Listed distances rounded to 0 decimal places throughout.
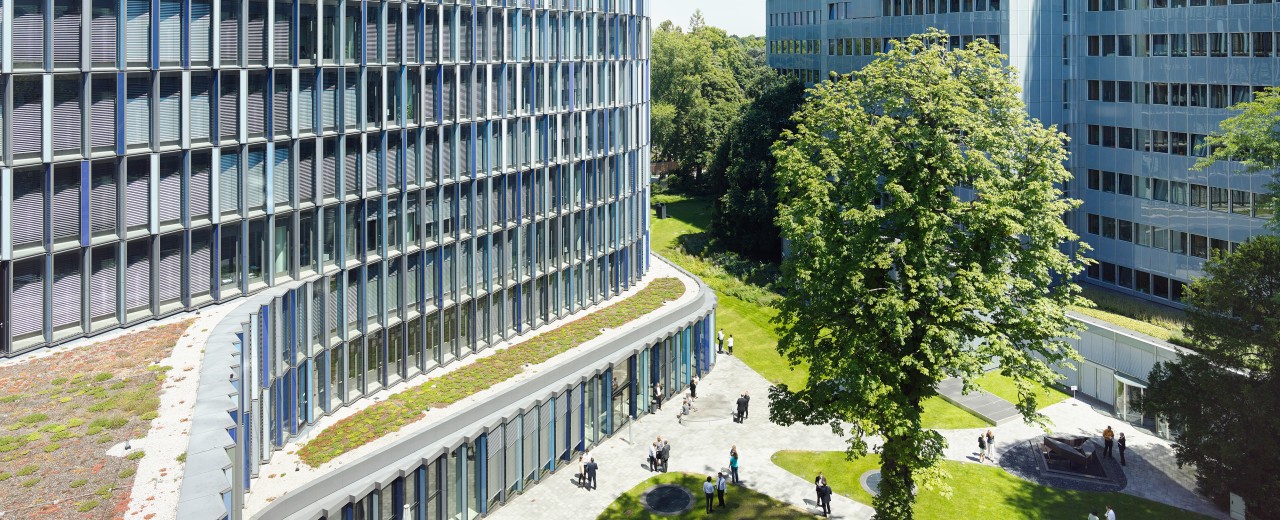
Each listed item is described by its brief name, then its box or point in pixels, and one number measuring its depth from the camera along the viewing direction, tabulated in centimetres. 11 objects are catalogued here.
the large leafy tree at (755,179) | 8769
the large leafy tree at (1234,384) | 4028
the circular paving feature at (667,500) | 4281
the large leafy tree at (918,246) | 3216
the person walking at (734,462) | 4500
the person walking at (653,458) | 4623
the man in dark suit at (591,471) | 4441
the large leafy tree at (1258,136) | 4194
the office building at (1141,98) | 6150
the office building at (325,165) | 3195
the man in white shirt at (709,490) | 4247
